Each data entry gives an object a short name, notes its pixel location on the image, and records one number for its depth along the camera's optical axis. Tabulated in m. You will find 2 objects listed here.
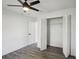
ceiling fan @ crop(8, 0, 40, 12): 2.14
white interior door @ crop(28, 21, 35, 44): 5.64
